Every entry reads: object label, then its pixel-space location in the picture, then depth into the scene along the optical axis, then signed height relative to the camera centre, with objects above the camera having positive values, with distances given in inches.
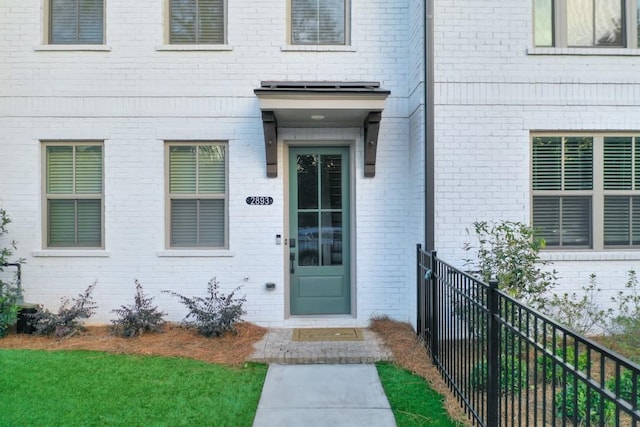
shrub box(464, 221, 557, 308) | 185.4 -22.5
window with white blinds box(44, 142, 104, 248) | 249.9 +10.1
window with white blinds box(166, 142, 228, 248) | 250.2 +9.8
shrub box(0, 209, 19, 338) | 223.6 -40.9
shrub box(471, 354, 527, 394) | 113.3 -46.9
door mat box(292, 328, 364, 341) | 225.7 -61.5
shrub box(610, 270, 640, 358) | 202.7 -50.4
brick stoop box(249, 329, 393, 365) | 195.8 -61.3
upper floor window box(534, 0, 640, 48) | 229.5 +94.1
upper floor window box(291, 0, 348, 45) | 252.7 +104.3
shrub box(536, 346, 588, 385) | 92.5 -37.2
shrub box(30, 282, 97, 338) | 224.1 -52.5
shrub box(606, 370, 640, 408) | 129.5 -50.4
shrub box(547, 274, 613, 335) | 210.2 -46.6
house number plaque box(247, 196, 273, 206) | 245.8 +6.7
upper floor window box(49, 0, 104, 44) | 250.8 +104.0
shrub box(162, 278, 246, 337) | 225.0 -49.2
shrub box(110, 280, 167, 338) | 226.4 -52.8
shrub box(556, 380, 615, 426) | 135.7 -58.5
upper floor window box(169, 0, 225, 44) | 251.6 +104.3
